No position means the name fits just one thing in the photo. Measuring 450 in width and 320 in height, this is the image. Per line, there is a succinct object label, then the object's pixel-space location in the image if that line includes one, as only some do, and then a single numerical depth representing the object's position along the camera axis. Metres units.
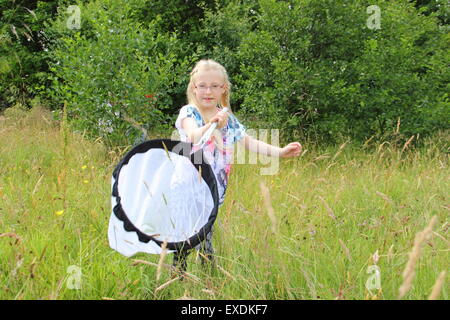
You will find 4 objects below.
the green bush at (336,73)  5.78
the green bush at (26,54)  9.76
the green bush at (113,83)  5.34
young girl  2.45
